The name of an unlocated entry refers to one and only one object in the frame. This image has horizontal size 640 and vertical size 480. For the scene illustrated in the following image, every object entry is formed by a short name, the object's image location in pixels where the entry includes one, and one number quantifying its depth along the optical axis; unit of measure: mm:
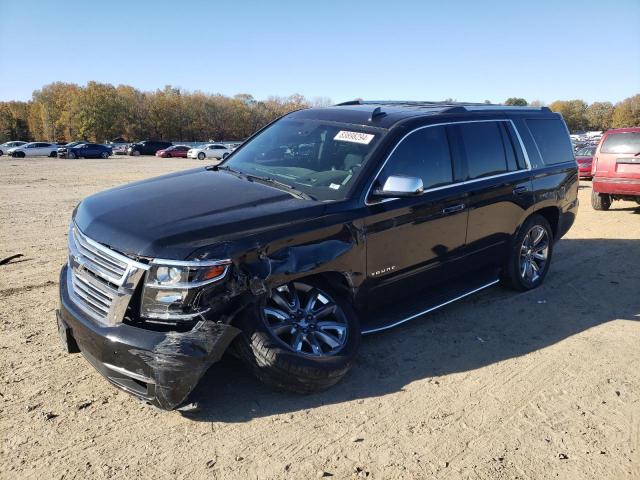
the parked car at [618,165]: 10891
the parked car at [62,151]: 47438
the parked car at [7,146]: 50719
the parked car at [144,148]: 58088
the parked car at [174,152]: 52719
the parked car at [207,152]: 50500
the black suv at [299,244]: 3104
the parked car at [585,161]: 19766
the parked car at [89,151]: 46625
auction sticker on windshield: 4300
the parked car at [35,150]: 47625
